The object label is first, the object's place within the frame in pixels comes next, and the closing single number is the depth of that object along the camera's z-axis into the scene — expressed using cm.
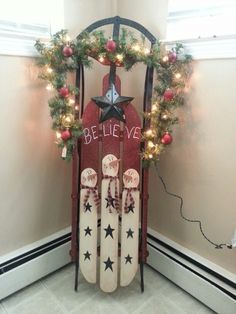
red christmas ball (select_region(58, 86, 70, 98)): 149
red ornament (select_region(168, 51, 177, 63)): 145
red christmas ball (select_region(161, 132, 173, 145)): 150
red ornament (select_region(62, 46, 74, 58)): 145
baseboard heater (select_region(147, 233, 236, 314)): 155
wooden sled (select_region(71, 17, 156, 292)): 156
